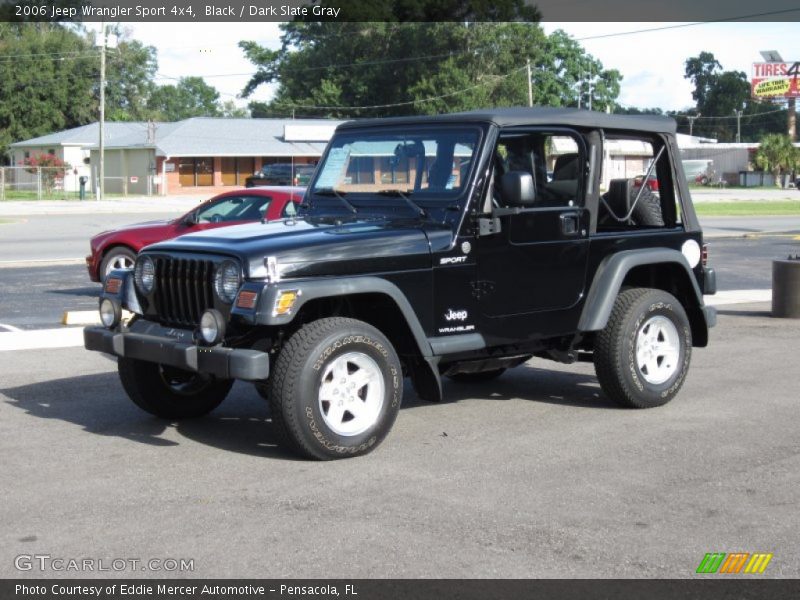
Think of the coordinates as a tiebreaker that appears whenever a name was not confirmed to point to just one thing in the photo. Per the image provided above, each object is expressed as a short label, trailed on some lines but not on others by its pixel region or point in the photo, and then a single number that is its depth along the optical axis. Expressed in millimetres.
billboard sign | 106000
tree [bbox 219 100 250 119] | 132238
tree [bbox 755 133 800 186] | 82375
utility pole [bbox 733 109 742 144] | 126375
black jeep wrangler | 6484
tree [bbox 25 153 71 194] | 54469
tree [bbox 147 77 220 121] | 132875
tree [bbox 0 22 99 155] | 74188
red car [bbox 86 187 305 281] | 14062
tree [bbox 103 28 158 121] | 89000
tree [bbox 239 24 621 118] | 72500
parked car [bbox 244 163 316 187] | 50412
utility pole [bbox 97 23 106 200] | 52675
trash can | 13289
